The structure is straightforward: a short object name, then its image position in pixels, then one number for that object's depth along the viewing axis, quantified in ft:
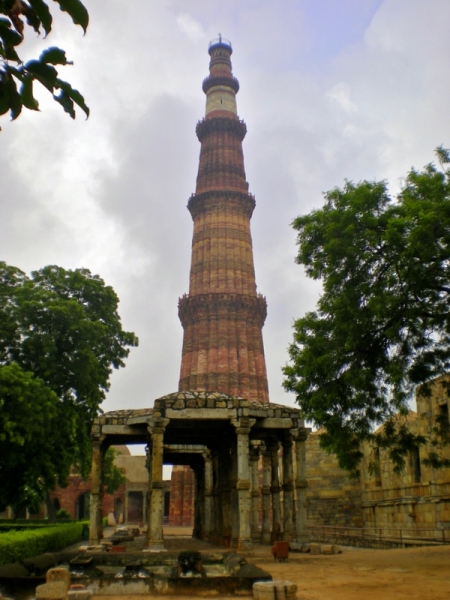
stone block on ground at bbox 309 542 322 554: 51.58
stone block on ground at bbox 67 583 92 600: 28.09
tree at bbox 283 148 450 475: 43.21
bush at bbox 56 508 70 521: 142.92
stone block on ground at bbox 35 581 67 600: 26.48
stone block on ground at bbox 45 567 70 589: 28.81
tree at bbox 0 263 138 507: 62.69
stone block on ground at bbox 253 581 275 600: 27.99
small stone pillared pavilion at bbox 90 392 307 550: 48.57
